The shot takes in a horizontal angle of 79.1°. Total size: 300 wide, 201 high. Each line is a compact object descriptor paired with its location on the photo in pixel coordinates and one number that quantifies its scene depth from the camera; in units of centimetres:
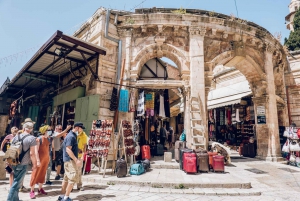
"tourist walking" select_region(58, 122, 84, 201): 410
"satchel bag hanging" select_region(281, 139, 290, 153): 951
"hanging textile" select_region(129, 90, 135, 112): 868
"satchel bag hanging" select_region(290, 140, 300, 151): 917
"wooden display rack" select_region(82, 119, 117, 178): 663
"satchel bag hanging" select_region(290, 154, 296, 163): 934
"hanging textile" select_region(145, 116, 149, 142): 1006
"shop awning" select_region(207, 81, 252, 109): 1299
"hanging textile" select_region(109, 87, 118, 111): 854
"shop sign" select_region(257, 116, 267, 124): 1079
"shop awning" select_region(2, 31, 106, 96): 743
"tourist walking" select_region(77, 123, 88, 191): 564
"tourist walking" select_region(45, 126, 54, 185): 565
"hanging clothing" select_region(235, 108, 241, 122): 1364
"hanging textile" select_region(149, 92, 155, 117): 1043
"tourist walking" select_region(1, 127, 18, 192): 657
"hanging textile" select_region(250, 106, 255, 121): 1267
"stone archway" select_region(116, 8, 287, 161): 926
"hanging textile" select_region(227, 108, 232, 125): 1438
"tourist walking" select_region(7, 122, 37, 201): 377
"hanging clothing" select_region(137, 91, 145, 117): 898
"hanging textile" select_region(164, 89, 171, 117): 1084
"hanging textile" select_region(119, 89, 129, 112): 857
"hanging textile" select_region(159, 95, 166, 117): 1077
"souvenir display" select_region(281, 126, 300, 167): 925
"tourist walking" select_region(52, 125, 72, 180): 610
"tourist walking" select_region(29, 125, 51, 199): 450
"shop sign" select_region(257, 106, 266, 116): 1092
